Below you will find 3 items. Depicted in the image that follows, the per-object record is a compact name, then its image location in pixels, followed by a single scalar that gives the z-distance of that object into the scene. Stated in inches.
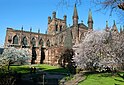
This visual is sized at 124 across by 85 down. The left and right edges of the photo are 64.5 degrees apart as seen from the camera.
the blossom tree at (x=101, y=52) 563.6
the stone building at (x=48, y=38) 1349.9
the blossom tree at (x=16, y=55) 971.9
